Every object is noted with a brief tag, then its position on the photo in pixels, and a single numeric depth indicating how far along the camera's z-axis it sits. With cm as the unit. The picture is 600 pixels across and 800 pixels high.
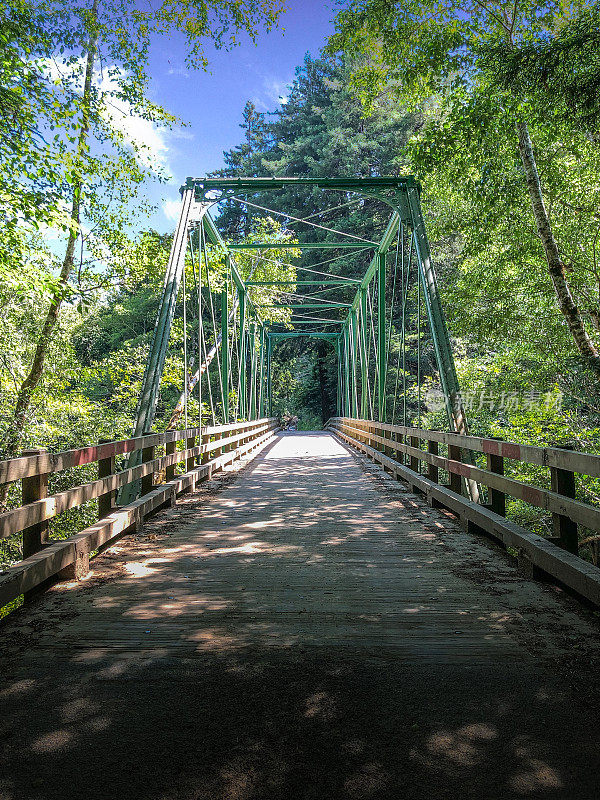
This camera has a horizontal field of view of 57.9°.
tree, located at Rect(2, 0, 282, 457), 745
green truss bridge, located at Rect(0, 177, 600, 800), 151
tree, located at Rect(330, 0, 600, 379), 772
